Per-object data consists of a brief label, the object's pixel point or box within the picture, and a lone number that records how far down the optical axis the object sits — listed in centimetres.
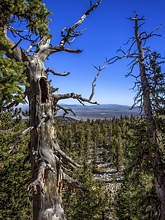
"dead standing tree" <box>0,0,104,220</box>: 298
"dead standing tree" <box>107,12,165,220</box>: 669
